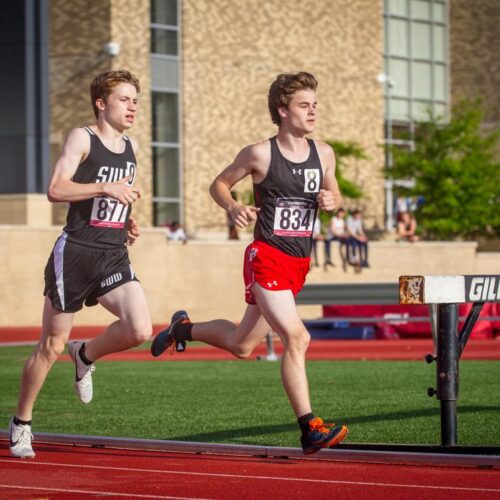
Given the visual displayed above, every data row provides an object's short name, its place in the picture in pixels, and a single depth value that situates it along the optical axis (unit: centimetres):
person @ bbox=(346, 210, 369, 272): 3847
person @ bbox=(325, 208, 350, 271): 3766
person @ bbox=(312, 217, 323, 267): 3769
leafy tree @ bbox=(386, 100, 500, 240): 4731
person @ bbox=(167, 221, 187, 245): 3766
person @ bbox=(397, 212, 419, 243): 4153
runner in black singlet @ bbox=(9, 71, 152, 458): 884
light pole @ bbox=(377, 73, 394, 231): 5331
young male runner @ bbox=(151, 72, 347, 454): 852
